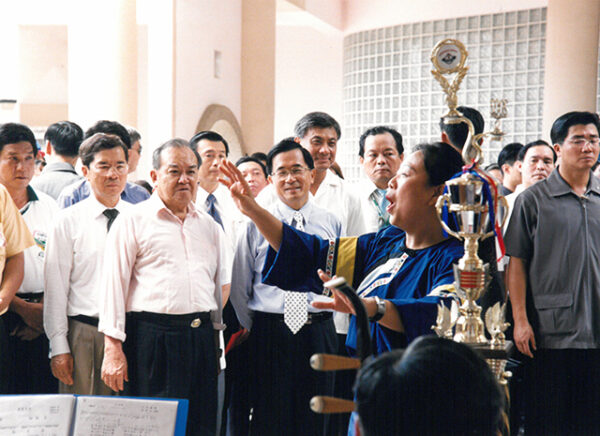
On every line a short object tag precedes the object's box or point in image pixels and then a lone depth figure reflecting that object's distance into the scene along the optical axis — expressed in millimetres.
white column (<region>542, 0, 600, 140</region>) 7168
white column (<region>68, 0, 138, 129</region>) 6469
